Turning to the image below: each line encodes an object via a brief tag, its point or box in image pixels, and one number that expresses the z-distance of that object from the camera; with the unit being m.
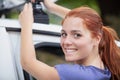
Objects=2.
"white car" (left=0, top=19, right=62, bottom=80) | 2.59
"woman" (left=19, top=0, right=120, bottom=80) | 2.28
